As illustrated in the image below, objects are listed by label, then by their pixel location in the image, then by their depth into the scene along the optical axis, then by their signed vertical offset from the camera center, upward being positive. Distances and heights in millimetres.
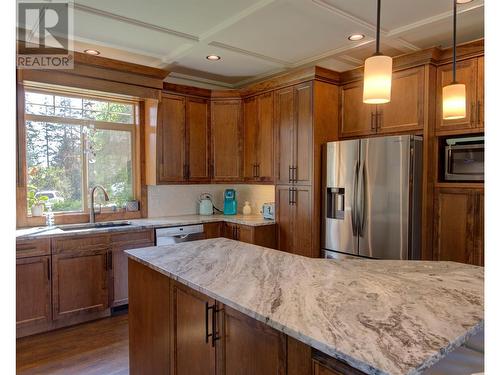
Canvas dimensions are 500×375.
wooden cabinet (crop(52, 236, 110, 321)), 3125 -890
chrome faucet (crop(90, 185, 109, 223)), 3737 -215
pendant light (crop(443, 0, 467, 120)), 1871 +477
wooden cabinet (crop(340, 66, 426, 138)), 3064 +754
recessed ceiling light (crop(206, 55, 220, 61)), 3623 +1418
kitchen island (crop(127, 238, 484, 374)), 994 -462
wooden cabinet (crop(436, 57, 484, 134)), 2756 +765
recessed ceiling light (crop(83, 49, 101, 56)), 3422 +1401
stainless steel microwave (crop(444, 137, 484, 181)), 2777 +217
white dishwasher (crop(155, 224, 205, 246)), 3713 -567
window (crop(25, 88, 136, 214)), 3502 +429
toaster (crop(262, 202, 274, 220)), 4139 -324
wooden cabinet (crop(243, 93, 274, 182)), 4082 +602
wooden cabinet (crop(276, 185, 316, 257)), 3611 -394
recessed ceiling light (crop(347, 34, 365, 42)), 3041 +1380
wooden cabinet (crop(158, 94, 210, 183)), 4074 +586
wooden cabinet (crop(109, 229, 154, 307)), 3426 -828
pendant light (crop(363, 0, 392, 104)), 1507 +495
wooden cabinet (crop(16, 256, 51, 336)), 2932 -987
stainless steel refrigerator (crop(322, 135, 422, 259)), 2914 -124
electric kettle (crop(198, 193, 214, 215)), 4629 -282
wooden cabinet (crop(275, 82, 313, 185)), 3594 +583
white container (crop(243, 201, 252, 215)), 4645 -352
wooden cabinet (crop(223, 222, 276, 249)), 3822 -581
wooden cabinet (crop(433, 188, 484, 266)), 2781 -362
